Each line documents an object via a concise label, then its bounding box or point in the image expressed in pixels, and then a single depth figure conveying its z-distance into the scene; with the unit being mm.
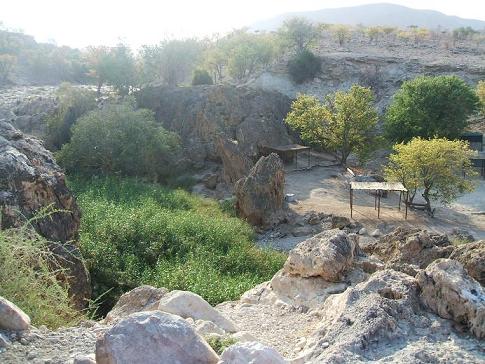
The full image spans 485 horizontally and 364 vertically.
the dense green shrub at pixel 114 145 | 23719
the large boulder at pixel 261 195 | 19781
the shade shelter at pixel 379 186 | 19875
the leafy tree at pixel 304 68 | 39500
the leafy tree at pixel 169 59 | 34812
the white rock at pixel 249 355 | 3720
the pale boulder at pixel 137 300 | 7578
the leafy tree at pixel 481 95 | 32344
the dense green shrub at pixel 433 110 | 28594
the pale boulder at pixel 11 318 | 4691
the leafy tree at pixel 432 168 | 20672
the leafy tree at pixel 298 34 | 44344
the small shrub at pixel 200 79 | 35031
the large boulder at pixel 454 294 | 4707
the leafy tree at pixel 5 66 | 46750
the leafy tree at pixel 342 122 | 27297
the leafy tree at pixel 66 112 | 27203
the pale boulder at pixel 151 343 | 3834
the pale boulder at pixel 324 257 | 8438
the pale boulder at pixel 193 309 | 6059
